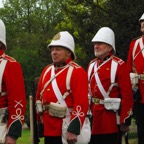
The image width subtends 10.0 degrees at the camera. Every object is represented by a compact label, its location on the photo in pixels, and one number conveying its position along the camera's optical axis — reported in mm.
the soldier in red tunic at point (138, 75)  11418
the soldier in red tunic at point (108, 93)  11135
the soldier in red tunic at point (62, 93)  9506
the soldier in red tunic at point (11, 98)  8517
